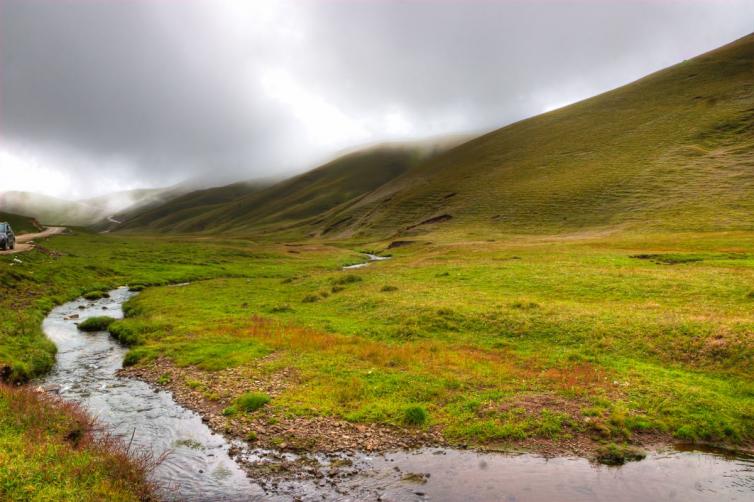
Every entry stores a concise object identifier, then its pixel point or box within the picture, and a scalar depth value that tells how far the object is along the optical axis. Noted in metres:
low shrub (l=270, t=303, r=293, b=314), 38.66
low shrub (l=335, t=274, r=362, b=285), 49.53
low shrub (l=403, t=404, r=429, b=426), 18.11
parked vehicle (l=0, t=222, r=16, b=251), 60.28
